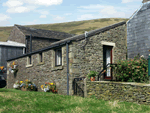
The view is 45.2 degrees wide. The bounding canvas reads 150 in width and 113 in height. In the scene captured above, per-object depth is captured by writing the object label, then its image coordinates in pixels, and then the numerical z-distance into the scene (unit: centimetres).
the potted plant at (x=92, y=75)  1045
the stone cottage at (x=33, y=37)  1977
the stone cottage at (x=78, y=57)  1038
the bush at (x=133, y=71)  1023
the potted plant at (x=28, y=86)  1286
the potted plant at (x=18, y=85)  1429
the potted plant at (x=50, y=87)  1114
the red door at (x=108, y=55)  1239
